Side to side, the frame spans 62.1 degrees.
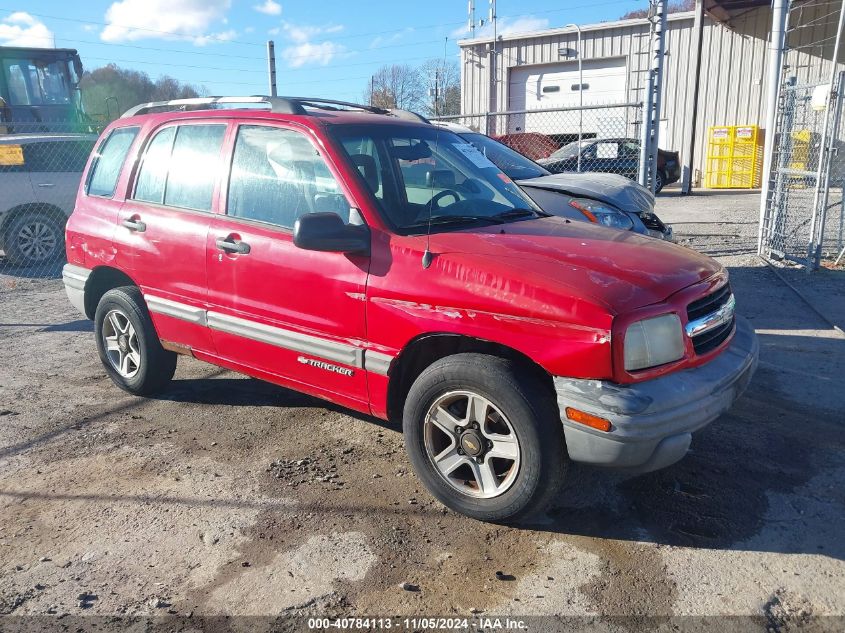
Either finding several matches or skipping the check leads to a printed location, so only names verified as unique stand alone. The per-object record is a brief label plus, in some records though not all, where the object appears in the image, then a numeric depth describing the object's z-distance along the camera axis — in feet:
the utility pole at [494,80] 87.10
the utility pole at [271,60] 32.24
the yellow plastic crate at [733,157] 71.51
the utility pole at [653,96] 29.91
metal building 72.38
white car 32.22
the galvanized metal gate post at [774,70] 29.32
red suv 9.70
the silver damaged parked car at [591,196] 22.99
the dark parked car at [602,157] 54.03
